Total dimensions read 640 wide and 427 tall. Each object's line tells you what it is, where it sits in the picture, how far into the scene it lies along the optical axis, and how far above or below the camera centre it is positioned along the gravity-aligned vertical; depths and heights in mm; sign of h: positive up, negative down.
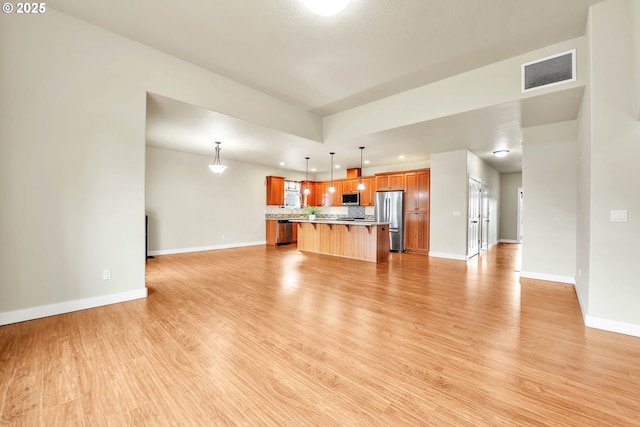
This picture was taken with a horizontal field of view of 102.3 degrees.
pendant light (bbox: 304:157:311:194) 10211 +997
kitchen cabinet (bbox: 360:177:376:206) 8578 +668
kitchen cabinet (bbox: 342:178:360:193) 9041 +969
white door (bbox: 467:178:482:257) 6508 -122
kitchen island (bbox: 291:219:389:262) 5895 -660
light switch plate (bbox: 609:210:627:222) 2488 -11
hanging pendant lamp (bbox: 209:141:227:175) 5885 +1009
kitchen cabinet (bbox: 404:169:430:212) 7191 +647
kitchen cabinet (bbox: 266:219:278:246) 8836 -685
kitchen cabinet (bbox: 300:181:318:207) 10273 +753
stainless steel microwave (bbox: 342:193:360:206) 8758 +465
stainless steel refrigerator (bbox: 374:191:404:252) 7465 -8
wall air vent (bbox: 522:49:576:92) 3049 +1767
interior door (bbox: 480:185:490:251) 7691 -197
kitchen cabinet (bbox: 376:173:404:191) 7688 +966
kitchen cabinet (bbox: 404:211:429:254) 7152 -520
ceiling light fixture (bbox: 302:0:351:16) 2160 +1752
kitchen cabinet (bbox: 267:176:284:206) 9148 +777
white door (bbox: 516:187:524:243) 9659 -188
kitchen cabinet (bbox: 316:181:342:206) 9526 +679
